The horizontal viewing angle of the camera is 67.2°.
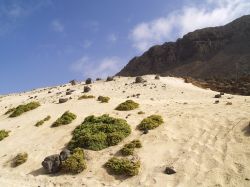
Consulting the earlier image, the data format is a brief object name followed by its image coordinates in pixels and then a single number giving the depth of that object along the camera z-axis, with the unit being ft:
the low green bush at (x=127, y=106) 39.10
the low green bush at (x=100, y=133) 29.90
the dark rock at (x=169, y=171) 23.69
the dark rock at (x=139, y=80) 63.07
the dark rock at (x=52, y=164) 26.96
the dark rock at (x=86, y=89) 58.12
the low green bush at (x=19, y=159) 30.20
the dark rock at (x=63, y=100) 48.62
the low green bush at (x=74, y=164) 26.23
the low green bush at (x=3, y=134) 38.17
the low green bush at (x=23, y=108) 47.40
